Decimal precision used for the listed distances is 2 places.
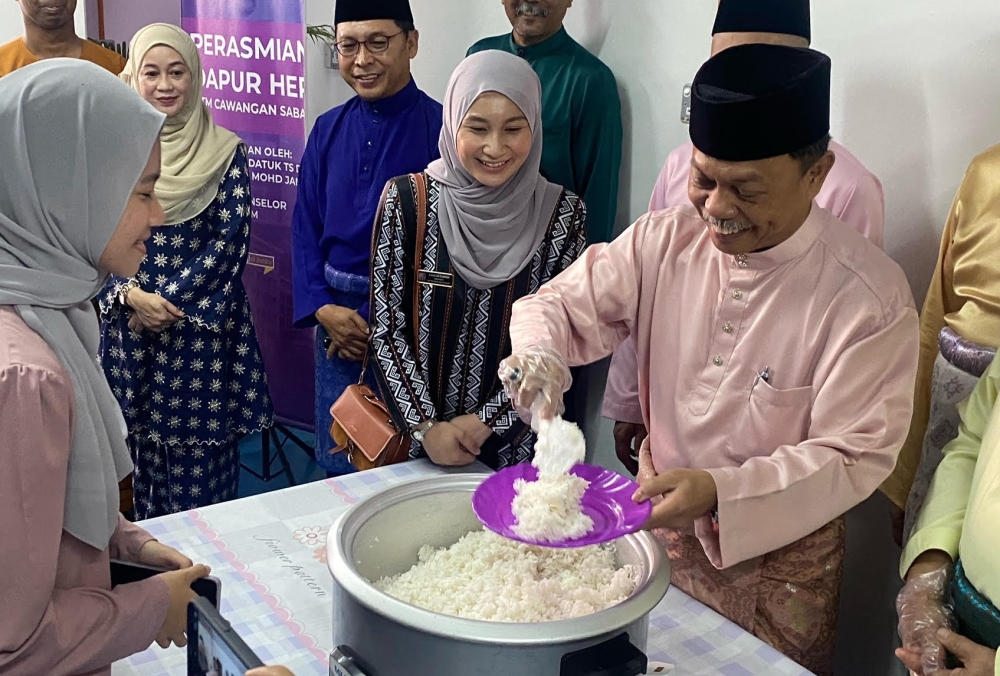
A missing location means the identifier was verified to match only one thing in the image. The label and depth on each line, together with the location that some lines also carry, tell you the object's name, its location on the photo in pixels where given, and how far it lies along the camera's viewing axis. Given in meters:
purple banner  3.69
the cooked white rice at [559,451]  1.27
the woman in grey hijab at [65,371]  0.93
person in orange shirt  3.11
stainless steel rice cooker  0.93
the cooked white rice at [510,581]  1.16
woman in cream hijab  2.87
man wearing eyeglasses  2.55
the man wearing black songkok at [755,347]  1.31
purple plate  1.16
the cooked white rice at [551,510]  1.16
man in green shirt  2.59
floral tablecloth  1.24
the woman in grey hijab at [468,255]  2.07
